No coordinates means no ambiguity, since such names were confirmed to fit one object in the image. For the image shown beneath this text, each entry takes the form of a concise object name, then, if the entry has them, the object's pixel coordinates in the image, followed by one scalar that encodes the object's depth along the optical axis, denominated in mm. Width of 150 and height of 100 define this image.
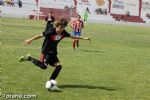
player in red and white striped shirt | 27359
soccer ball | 11875
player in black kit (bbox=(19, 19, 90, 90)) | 11883
